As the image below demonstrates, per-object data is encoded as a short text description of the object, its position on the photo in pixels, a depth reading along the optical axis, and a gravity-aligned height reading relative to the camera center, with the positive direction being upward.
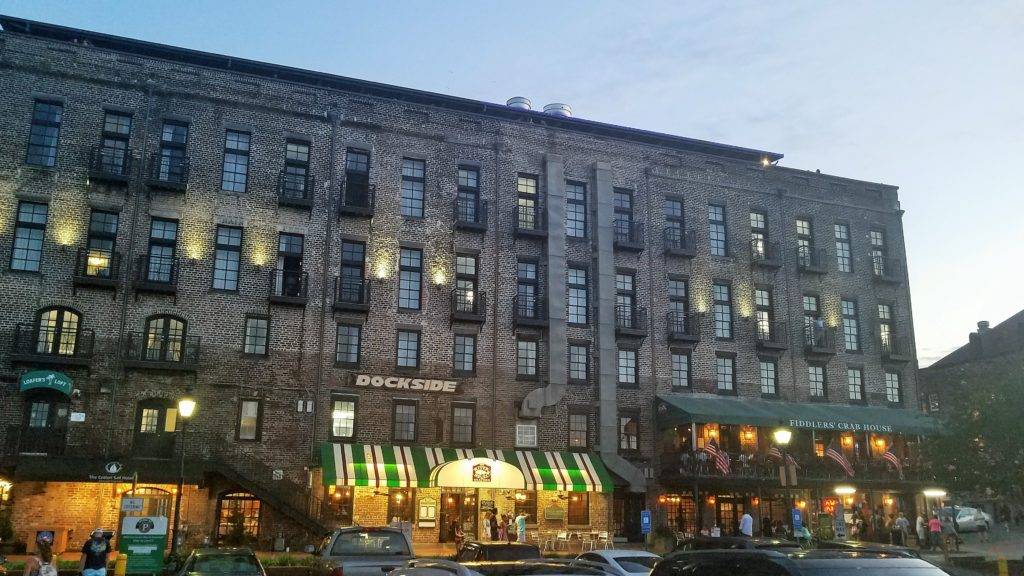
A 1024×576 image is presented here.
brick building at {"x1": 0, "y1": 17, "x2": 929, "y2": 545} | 30.02 +6.88
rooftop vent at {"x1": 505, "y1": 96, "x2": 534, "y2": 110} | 40.62 +17.96
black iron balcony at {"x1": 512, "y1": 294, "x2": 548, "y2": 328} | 35.44 +7.36
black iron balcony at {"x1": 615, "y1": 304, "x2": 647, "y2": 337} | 37.09 +7.31
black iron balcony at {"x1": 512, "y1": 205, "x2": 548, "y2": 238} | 36.47 +11.30
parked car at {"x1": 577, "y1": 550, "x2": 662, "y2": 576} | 17.73 -1.37
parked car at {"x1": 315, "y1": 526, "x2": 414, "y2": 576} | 16.56 -1.13
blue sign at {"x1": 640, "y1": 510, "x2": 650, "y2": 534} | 33.53 -1.08
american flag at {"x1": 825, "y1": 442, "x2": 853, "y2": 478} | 35.69 +1.54
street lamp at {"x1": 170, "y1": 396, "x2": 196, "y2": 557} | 24.09 +2.09
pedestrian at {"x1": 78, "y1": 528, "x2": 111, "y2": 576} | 17.19 -1.36
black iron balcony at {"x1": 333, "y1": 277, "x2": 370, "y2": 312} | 32.88 +7.35
